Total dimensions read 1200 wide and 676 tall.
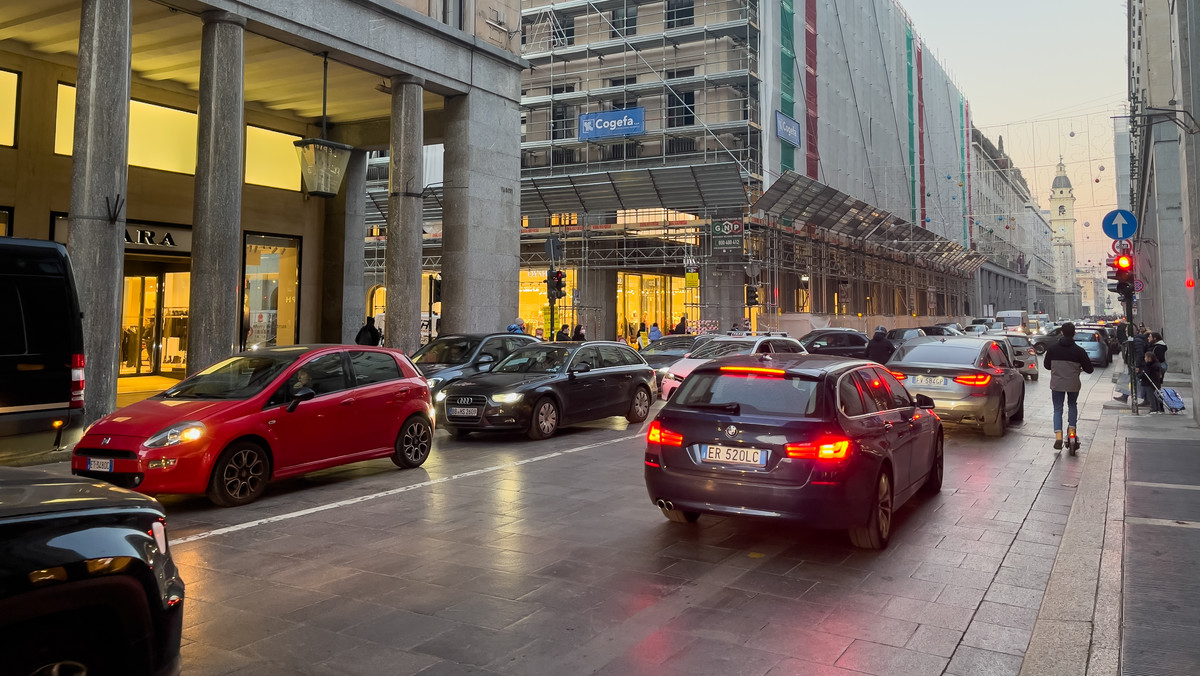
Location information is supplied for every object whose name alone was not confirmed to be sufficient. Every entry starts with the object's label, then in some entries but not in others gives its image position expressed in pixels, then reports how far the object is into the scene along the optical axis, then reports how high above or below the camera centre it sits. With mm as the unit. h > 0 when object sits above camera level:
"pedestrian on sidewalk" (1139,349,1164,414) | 16188 -88
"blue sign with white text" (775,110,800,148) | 35656 +10963
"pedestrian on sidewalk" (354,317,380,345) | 19705 +730
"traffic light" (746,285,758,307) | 31109 +2807
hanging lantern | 15781 +4041
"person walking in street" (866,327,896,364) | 18578 +459
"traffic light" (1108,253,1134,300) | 15477 +1905
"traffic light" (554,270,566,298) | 23969 +2503
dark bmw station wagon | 5746 -604
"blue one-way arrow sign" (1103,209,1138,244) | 14367 +2669
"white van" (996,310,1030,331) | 46844 +3033
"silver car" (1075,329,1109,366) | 33094 +1015
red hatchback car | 7246 -626
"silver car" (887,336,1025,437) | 12398 -145
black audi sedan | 12094 -409
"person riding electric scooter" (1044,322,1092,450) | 10984 +17
